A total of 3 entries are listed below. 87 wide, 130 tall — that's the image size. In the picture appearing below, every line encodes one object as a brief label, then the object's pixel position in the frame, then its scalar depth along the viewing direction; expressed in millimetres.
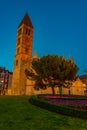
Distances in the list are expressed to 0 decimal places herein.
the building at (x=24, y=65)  32286
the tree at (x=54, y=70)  20122
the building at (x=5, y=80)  41893
